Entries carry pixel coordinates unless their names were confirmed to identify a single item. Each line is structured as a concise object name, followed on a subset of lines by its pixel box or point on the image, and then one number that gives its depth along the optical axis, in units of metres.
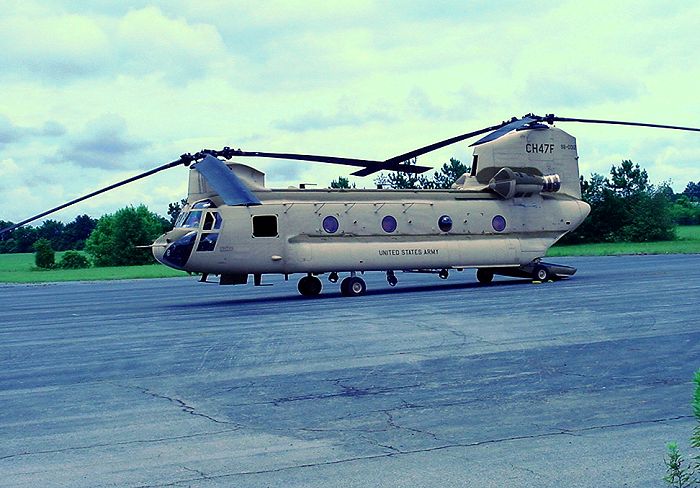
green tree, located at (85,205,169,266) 96.44
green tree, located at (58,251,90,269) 84.50
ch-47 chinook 24.06
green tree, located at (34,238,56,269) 77.12
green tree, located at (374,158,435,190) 90.78
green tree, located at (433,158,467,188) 98.19
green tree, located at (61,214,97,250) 124.33
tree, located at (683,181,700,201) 117.22
